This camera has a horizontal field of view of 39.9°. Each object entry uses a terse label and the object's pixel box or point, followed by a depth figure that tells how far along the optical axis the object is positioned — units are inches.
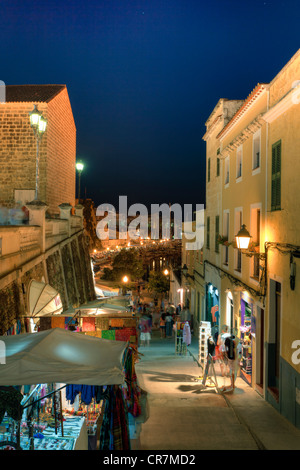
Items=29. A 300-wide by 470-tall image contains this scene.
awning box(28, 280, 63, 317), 402.0
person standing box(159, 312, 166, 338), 887.7
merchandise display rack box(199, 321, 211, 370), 512.6
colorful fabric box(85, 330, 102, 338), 374.2
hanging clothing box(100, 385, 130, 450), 219.5
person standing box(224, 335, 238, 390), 437.5
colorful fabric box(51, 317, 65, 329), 376.6
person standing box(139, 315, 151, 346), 729.0
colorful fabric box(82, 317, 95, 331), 384.8
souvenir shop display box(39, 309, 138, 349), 375.2
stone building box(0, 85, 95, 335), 553.0
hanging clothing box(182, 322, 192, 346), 636.2
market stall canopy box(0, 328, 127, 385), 205.5
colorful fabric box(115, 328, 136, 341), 377.4
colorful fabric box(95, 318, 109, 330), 380.5
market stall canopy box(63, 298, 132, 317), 432.8
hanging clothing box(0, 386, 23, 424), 210.1
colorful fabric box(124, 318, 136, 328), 382.0
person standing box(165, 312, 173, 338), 867.4
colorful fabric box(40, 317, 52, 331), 382.6
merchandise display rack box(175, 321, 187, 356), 628.1
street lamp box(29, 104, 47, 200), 556.7
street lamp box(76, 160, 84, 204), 1155.9
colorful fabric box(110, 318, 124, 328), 380.8
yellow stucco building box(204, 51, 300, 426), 352.2
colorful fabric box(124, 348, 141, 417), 269.9
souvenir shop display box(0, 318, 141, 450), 209.3
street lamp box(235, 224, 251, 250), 436.5
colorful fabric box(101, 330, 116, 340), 373.7
